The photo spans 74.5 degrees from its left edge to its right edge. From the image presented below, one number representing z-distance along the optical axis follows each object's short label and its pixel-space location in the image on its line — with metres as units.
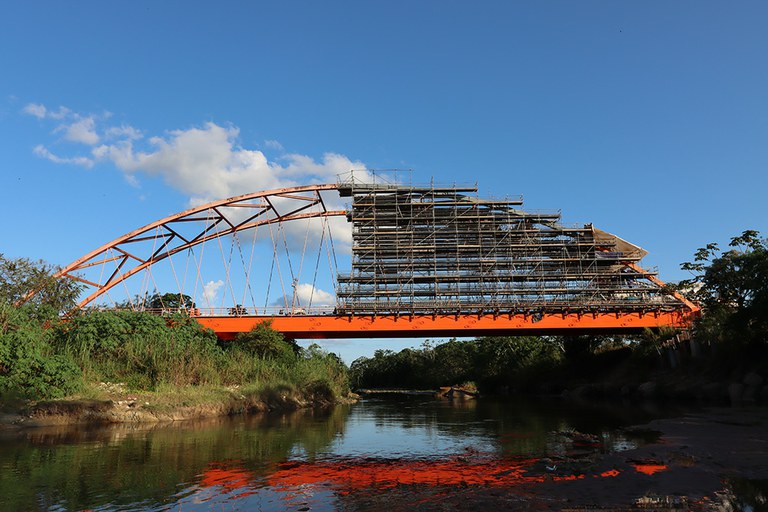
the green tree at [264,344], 50.94
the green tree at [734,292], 37.34
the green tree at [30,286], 49.79
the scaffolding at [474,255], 65.62
